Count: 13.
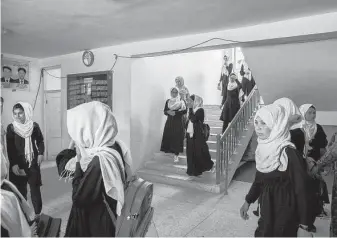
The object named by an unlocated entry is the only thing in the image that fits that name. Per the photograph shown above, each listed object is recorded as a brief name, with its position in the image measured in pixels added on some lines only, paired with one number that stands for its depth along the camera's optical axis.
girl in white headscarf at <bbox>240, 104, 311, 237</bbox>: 1.57
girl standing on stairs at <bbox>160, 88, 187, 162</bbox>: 5.11
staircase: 4.31
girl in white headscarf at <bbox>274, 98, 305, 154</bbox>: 2.04
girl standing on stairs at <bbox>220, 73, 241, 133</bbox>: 5.53
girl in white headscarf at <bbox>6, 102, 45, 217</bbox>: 2.84
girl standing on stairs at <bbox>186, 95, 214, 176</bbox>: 4.51
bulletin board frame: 5.06
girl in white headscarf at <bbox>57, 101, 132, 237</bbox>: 1.42
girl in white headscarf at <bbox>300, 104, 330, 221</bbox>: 3.02
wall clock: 5.24
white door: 6.54
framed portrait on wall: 5.72
